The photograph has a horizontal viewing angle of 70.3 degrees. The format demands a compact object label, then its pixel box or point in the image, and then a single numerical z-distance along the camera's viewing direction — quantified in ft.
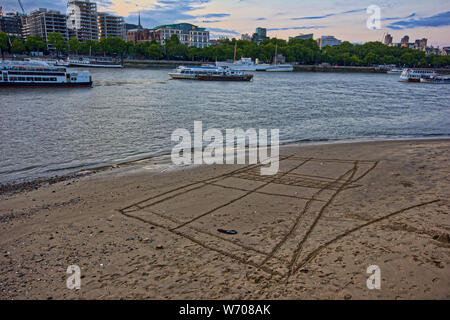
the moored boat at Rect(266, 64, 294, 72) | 437.58
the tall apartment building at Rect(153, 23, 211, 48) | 640.17
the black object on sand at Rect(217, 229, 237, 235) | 22.63
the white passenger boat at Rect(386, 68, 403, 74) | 481.87
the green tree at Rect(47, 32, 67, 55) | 424.46
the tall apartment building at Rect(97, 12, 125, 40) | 560.20
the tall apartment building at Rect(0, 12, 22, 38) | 484.05
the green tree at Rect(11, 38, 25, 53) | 388.86
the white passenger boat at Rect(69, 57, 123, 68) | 369.22
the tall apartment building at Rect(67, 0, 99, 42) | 530.68
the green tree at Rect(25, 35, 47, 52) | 403.87
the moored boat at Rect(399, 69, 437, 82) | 297.12
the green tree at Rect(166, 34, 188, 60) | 473.26
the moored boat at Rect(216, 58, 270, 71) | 427.33
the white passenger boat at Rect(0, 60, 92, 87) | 169.48
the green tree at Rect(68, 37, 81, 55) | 432.25
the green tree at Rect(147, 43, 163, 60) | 460.55
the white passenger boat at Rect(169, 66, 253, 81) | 262.06
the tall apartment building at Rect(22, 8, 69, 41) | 501.97
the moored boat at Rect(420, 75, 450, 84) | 284.26
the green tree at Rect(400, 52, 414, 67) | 575.79
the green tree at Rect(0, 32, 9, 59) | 371.49
